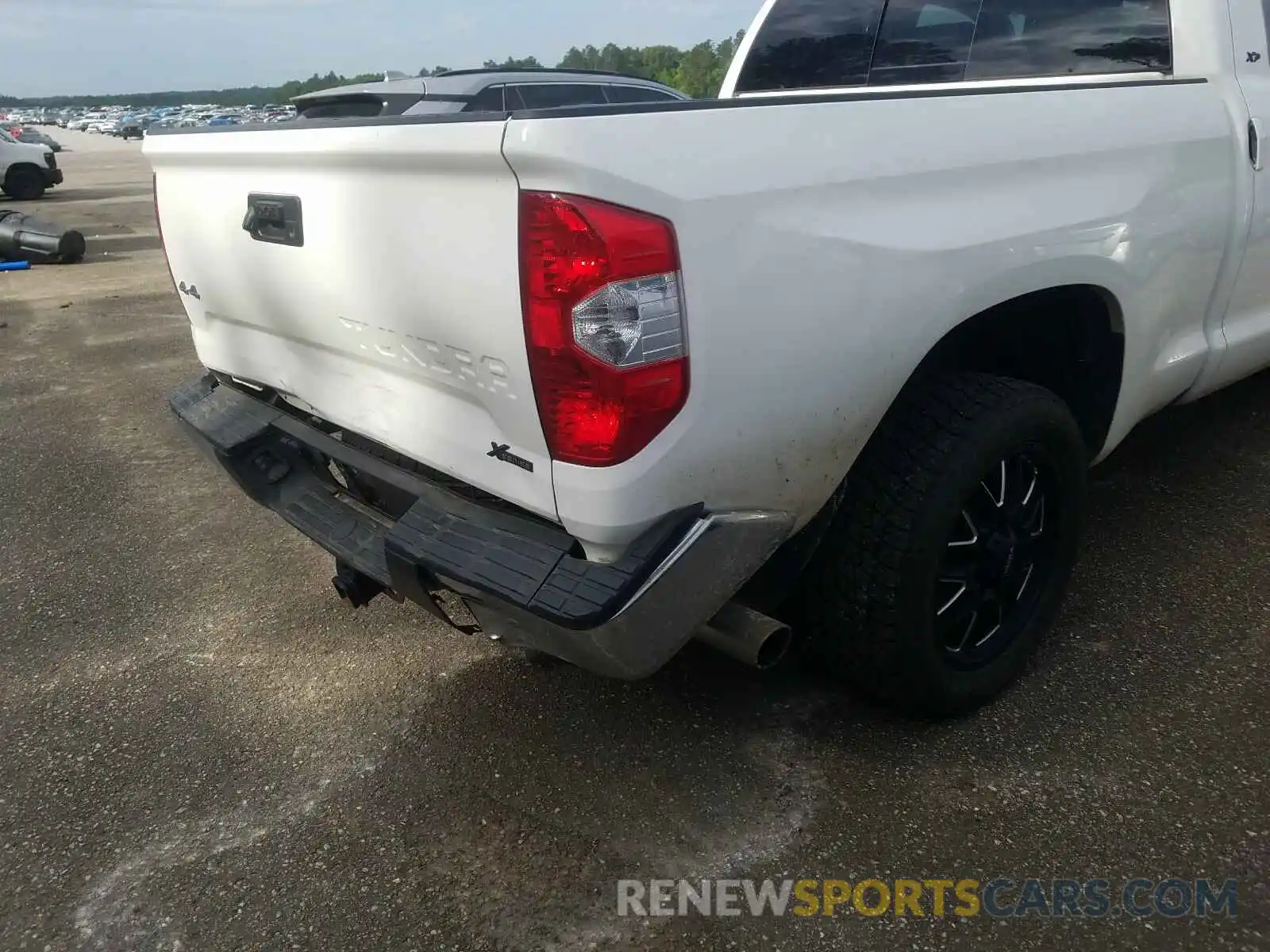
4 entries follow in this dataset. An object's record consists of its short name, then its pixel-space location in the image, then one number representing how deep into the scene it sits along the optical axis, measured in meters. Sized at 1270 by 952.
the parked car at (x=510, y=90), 6.46
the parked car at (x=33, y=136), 29.92
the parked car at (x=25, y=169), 18.09
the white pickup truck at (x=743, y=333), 1.74
